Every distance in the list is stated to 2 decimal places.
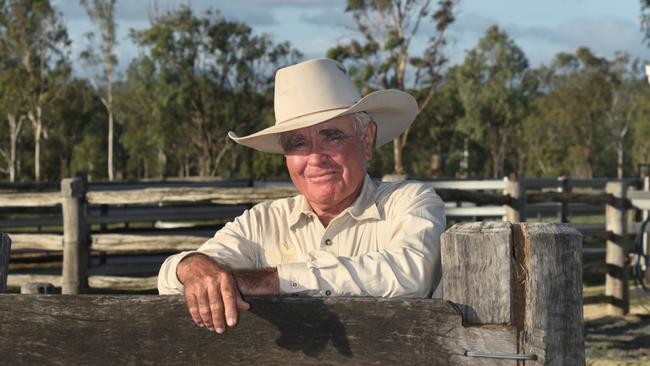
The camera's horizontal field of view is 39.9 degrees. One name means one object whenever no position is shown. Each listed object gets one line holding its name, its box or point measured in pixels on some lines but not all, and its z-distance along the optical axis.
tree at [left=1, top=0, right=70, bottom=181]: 51.19
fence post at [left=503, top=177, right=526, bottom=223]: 9.77
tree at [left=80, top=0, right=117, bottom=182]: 58.00
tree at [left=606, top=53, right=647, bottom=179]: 69.81
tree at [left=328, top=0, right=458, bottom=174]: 40.97
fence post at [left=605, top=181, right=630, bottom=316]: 10.13
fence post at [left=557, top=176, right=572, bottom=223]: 17.83
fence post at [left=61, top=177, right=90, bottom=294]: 9.41
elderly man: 2.69
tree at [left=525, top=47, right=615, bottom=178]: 65.62
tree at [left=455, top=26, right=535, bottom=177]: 64.88
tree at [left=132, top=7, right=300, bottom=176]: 45.81
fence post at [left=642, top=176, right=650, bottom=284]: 8.12
